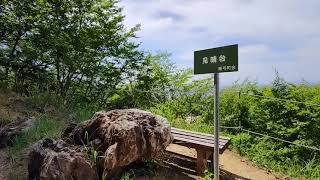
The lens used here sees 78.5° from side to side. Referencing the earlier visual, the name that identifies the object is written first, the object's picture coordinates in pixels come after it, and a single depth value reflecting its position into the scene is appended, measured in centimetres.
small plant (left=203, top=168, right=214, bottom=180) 269
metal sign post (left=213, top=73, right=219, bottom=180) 232
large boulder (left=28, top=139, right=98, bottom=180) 230
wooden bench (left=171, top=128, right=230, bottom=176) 281
